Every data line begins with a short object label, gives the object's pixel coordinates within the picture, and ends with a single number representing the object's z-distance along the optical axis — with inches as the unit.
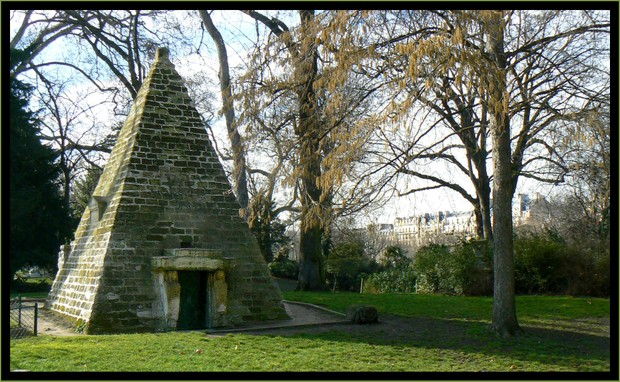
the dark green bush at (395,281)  866.1
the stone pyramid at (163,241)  455.8
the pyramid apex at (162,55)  541.6
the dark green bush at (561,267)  678.5
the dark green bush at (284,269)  1218.0
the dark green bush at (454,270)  737.0
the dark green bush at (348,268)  1122.0
